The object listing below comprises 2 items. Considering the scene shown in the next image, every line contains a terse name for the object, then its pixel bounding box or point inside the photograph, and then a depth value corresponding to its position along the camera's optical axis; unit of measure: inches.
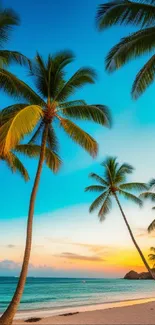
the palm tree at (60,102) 484.9
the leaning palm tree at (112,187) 916.2
